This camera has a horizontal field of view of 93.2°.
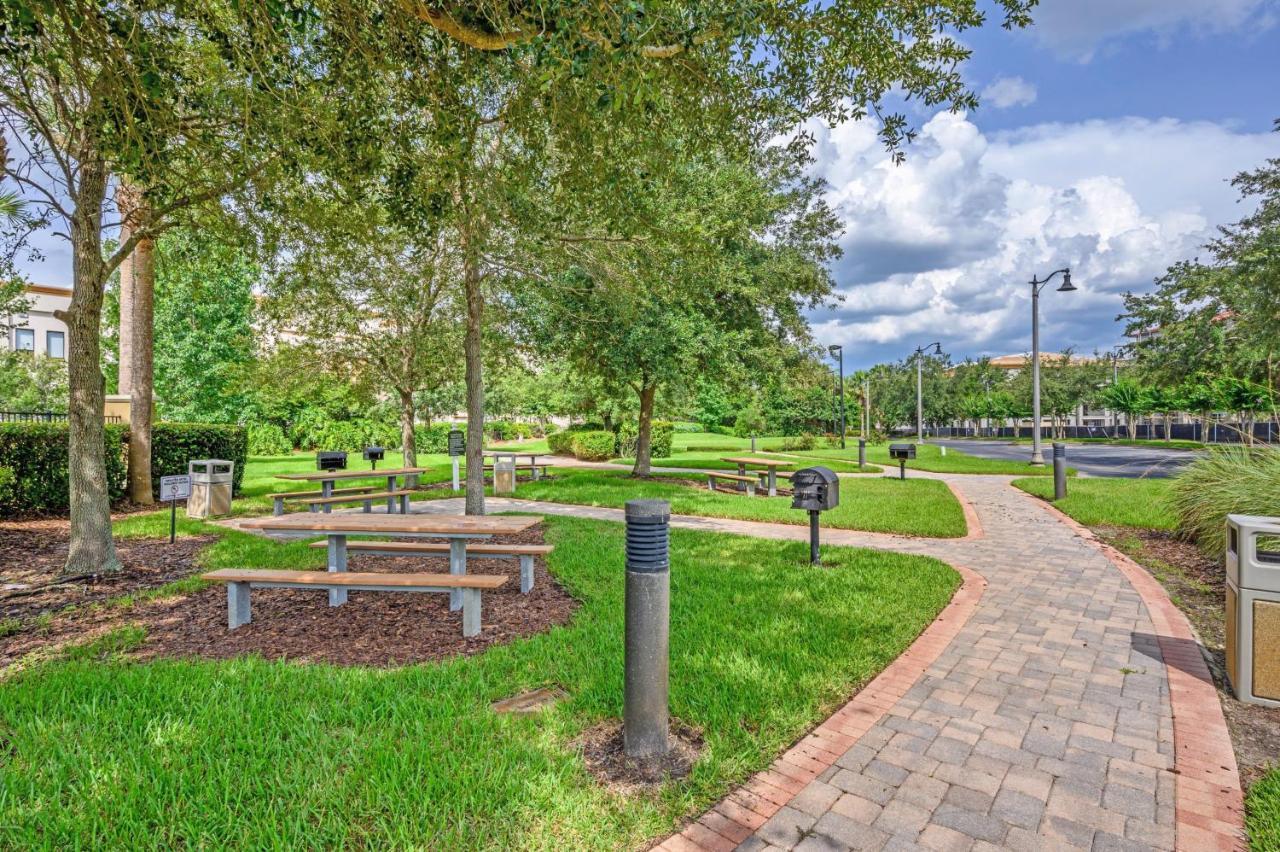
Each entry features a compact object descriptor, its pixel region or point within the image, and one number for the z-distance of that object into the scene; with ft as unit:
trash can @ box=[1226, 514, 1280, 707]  10.78
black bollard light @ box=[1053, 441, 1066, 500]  37.81
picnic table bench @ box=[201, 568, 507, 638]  13.96
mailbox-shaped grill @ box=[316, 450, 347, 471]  39.32
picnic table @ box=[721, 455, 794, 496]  44.56
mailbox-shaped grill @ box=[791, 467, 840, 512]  20.42
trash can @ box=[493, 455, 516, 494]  46.21
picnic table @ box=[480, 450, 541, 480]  47.72
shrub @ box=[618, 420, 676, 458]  89.92
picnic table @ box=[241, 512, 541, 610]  16.28
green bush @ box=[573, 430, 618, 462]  84.79
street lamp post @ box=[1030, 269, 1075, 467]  57.47
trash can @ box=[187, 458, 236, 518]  34.83
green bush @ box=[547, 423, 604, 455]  90.38
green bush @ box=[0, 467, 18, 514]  30.83
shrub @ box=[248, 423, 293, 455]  95.14
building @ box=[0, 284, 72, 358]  137.69
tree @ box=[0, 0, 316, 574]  13.96
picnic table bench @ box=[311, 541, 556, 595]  17.75
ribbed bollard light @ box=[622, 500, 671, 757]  9.09
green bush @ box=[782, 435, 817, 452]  114.20
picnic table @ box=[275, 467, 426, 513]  32.71
